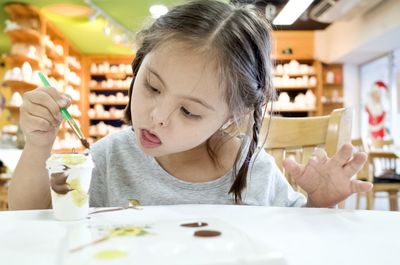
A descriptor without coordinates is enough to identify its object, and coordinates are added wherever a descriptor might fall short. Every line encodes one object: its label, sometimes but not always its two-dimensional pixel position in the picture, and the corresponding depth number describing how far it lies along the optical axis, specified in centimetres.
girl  84
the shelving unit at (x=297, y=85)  743
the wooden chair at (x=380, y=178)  405
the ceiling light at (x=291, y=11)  502
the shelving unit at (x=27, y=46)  531
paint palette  38
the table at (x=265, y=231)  42
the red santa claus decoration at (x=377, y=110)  701
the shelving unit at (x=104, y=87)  814
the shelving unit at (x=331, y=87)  767
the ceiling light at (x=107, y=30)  593
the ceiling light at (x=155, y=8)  551
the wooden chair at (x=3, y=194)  354
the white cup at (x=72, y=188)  61
